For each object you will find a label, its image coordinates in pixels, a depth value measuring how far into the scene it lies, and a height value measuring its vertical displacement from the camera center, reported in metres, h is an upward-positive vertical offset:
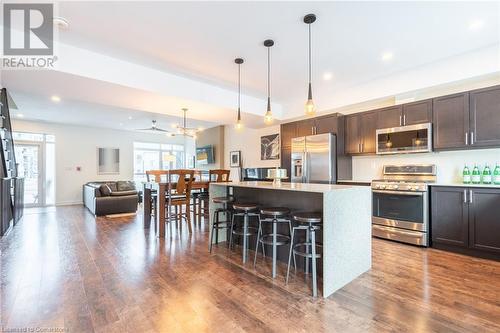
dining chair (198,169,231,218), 5.05 -0.26
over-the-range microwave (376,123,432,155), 3.76 +0.45
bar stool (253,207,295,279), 2.58 -0.59
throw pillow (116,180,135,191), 7.04 -0.52
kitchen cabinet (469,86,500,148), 3.16 +0.66
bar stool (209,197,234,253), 3.50 -0.73
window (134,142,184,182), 10.01 +0.48
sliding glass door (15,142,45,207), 7.67 -0.05
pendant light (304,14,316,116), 2.53 +0.83
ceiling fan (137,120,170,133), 7.68 +1.46
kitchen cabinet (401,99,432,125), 3.76 +0.86
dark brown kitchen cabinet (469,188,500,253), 3.05 -0.68
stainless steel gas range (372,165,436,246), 3.62 -0.58
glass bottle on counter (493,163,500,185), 3.25 -0.13
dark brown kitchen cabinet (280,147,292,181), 5.60 +0.22
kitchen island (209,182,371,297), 2.23 -0.58
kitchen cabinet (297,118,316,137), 5.25 +0.89
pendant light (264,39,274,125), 3.01 +1.55
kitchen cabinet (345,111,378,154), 4.43 +0.66
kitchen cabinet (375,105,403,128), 4.07 +0.87
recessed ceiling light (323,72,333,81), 4.03 +1.54
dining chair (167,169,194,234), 4.46 -0.45
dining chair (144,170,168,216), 5.01 -0.17
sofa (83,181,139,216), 6.05 -0.80
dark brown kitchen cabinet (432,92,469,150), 3.40 +0.66
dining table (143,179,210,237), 4.30 -0.61
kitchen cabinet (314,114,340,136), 4.82 +0.88
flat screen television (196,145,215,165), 8.65 +0.47
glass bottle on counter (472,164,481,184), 3.43 -0.13
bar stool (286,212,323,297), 2.23 -0.60
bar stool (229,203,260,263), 2.98 -0.56
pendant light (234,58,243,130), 3.49 +1.54
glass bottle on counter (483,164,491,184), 3.40 -0.12
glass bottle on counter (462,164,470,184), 3.52 -0.12
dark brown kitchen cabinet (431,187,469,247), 3.29 -0.69
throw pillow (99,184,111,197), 6.16 -0.56
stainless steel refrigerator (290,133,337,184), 4.70 +0.17
